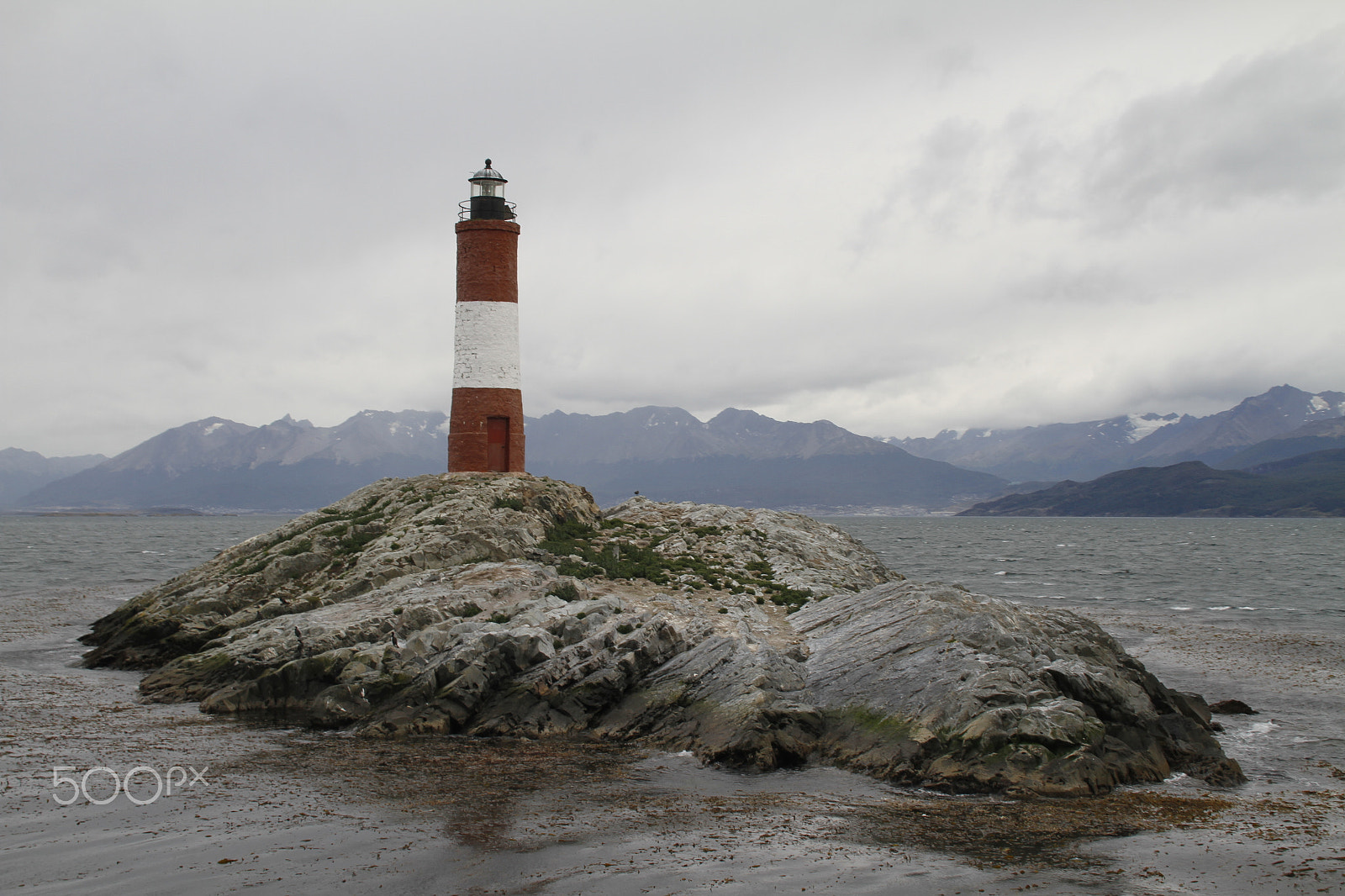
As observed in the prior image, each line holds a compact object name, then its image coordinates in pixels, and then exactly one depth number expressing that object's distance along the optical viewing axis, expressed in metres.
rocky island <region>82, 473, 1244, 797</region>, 18.58
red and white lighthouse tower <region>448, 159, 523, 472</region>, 39.62
